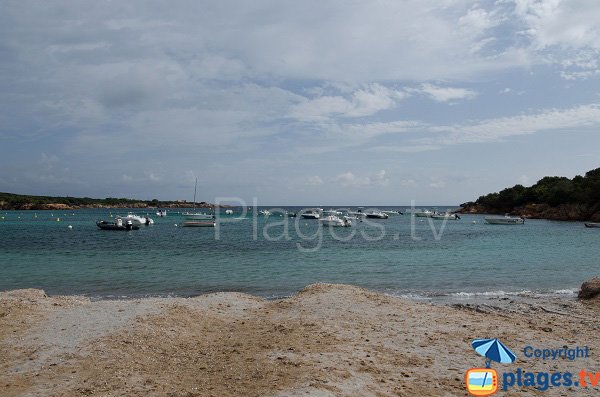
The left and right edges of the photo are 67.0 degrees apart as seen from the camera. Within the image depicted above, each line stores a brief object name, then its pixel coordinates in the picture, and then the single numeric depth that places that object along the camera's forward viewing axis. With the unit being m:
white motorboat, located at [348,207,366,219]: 102.75
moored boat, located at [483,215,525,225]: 78.00
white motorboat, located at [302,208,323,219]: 102.44
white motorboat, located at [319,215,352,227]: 71.69
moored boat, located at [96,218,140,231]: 65.06
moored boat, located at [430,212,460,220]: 100.88
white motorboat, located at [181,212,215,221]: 77.38
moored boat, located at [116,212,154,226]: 69.99
